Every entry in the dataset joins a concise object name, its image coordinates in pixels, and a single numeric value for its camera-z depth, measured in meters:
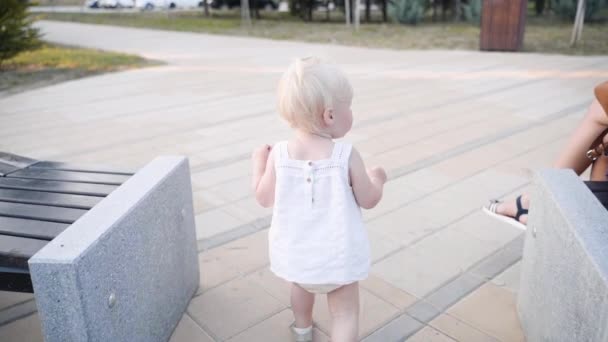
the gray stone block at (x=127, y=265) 1.43
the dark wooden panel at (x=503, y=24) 11.03
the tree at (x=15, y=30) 10.32
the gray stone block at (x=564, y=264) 1.38
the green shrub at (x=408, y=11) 19.42
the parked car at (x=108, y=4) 42.44
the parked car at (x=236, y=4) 30.21
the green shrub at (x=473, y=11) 18.45
